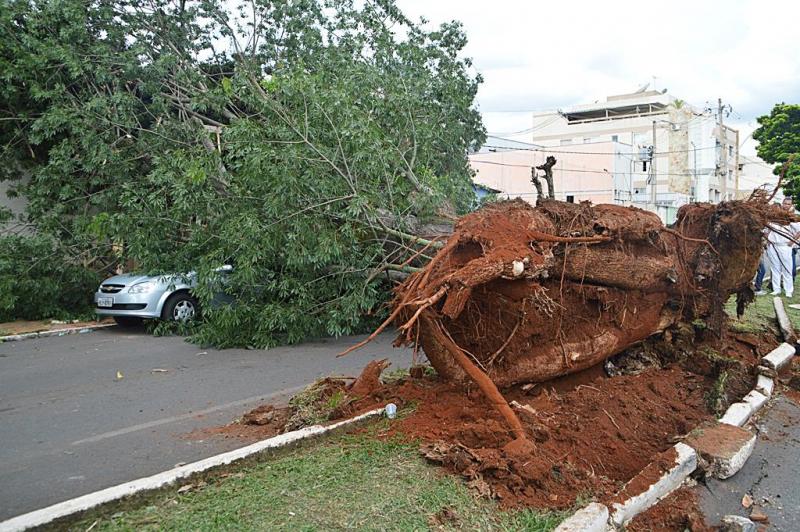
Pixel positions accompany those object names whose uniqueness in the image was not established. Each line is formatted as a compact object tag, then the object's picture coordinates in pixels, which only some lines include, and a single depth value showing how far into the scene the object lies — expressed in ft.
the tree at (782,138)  67.15
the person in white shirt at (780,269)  47.93
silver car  37.19
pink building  127.54
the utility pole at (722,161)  123.74
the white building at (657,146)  129.90
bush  38.11
